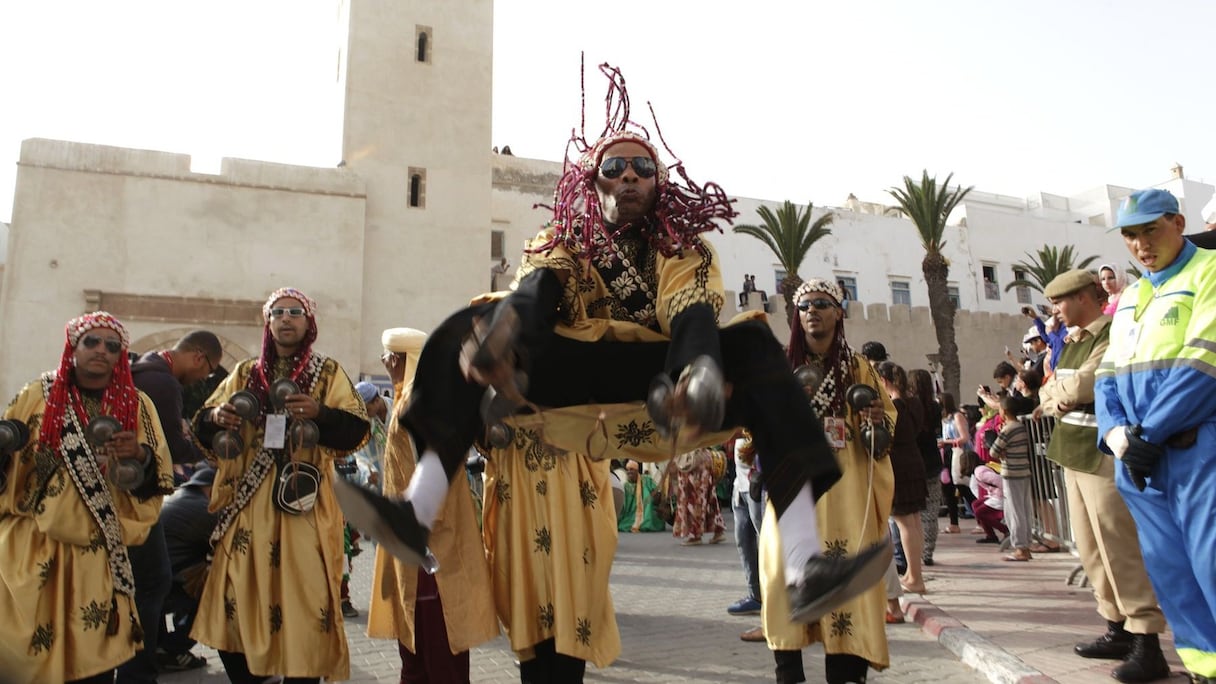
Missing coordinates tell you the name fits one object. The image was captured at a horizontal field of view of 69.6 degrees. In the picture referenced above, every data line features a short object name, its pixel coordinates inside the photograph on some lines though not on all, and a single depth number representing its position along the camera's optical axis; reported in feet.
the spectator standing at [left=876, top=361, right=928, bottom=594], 24.36
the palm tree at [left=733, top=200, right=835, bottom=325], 112.06
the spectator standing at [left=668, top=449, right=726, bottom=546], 45.06
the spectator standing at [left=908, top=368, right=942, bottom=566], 30.14
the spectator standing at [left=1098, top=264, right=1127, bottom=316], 21.50
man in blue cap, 12.94
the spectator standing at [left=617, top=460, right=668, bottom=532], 54.54
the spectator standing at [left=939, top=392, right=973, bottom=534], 40.86
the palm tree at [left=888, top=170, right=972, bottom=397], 104.01
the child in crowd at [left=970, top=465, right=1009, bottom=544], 36.37
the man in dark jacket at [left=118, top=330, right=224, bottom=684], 16.17
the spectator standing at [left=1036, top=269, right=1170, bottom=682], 15.62
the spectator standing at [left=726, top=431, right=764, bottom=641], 22.76
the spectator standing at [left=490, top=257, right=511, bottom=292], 107.04
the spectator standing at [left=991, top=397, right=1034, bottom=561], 30.83
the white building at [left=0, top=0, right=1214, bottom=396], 85.81
